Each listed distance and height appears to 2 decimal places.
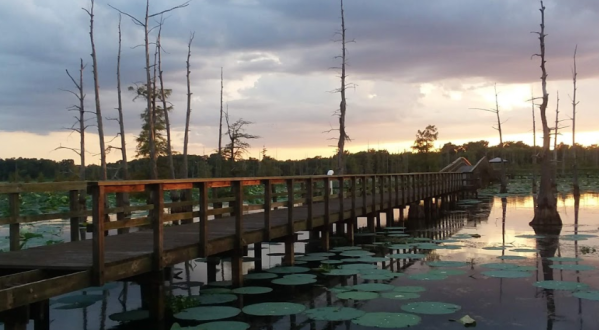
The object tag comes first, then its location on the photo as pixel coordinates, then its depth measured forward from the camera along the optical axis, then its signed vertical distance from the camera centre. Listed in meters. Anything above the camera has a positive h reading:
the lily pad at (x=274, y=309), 6.75 -1.71
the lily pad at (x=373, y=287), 7.93 -1.69
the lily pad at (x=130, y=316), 6.86 -1.79
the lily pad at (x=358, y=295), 7.43 -1.70
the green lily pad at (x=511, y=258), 10.84 -1.74
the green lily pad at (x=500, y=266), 9.60 -1.70
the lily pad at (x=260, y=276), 9.33 -1.76
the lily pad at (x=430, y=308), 6.65 -1.70
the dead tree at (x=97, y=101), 24.61 +3.53
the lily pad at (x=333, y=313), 6.48 -1.72
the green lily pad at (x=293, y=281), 8.58 -1.72
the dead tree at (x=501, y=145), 39.75 +1.95
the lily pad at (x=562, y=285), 7.95 -1.72
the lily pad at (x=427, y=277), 8.77 -1.71
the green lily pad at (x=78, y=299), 7.68 -1.74
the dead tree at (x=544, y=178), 16.86 -0.25
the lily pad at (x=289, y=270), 9.83 -1.75
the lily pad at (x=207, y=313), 6.48 -1.69
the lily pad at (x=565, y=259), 10.25 -1.70
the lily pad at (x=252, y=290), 7.99 -1.72
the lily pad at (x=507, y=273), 8.86 -1.71
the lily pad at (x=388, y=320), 6.07 -1.69
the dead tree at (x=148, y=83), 24.73 +4.37
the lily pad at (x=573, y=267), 9.41 -1.71
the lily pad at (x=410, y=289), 7.79 -1.69
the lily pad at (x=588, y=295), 7.25 -1.71
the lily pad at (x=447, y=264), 10.10 -1.73
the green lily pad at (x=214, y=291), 8.20 -1.76
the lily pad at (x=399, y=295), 7.46 -1.71
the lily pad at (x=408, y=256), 11.08 -1.72
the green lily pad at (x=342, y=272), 9.28 -1.70
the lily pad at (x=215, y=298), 7.43 -1.73
